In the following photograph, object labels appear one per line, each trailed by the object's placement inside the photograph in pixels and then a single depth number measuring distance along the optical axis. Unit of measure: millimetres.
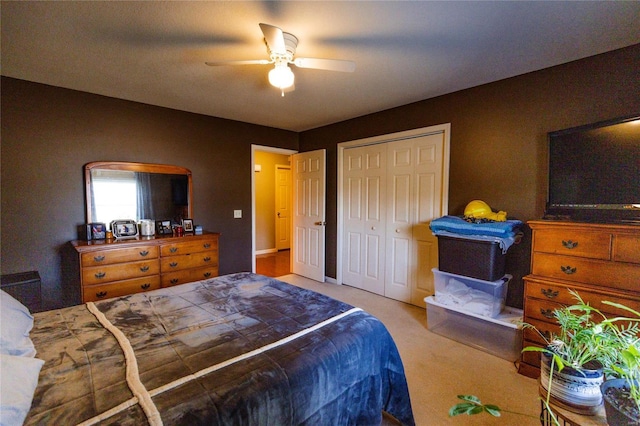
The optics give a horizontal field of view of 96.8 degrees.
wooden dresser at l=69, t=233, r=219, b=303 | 2682
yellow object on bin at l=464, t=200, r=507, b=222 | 2575
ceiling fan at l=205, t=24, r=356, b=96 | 1878
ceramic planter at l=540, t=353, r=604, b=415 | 833
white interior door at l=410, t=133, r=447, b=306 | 3262
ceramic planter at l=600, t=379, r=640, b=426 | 729
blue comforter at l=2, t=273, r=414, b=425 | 978
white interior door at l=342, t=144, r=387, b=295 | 3871
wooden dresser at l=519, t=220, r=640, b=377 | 1772
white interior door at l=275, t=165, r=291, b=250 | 7046
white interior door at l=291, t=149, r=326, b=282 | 4531
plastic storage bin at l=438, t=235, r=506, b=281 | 2455
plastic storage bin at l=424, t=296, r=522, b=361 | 2395
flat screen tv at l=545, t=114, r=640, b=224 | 1891
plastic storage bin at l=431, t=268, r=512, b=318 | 2531
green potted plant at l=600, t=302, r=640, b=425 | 741
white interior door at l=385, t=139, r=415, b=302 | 3539
